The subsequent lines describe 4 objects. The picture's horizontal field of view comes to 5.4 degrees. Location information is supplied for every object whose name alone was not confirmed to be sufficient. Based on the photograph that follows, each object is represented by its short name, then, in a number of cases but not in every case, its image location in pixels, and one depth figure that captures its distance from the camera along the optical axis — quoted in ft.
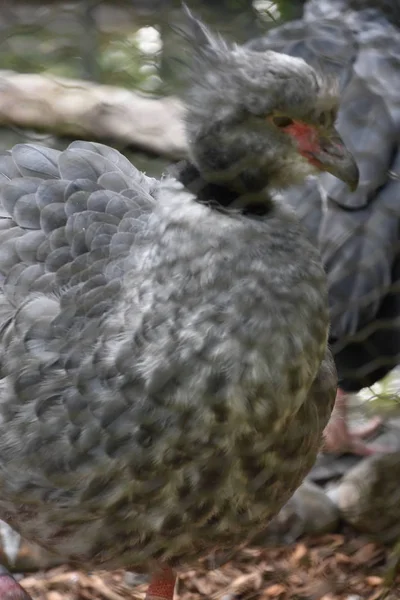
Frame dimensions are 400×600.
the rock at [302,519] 10.11
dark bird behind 9.95
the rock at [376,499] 10.08
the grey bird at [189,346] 8.80
